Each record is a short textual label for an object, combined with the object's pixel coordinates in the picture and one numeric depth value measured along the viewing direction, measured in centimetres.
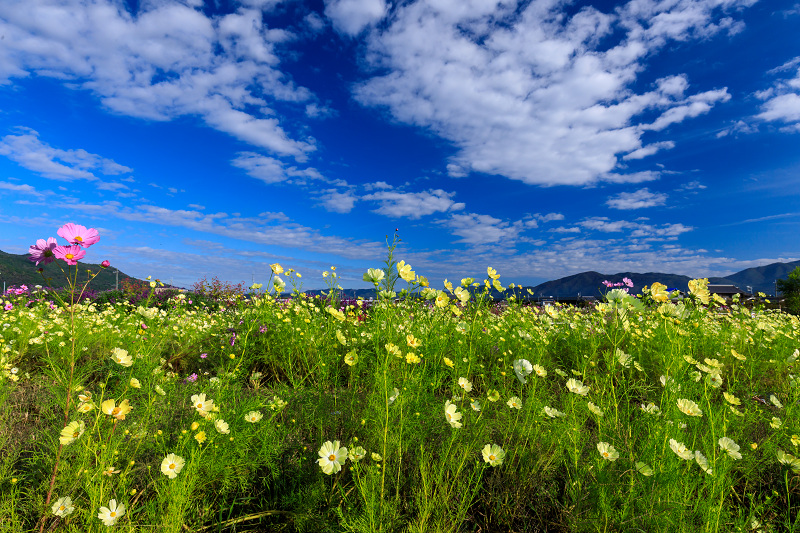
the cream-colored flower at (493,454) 150
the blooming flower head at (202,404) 156
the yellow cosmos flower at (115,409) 136
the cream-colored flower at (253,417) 175
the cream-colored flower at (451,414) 154
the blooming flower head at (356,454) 138
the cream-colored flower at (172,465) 133
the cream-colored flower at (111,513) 123
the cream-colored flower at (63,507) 131
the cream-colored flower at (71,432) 133
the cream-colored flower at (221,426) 156
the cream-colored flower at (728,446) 155
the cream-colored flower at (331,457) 139
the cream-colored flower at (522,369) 171
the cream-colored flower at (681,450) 143
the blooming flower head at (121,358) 160
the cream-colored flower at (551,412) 173
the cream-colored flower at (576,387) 189
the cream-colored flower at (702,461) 145
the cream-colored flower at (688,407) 179
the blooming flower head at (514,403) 182
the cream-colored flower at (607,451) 151
